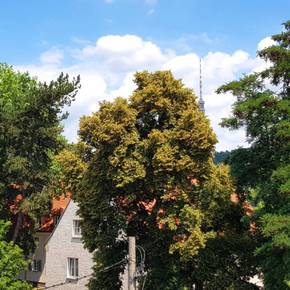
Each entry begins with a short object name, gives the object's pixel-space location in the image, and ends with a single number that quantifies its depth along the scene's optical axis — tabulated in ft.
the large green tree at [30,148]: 134.00
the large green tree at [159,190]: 83.05
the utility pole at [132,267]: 54.24
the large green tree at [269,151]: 71.61
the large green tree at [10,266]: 92.10
